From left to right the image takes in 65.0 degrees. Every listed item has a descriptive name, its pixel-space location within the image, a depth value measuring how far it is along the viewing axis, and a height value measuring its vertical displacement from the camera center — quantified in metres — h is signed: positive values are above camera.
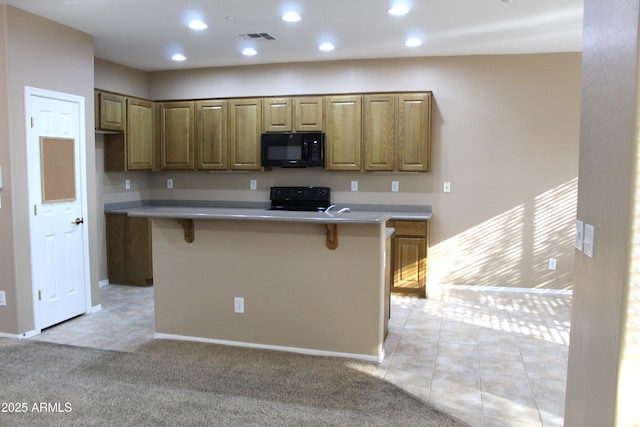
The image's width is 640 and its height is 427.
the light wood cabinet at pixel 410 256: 5.31 -0.86
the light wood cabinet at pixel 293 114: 5.72 +0.70
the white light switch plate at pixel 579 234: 1.97 -0.23
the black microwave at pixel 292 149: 5.65 +0.29
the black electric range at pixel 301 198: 5.93 -0.28
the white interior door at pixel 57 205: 4.11 -0.27
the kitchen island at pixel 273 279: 3.52 -0.77
